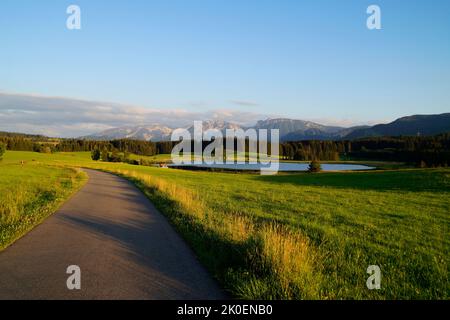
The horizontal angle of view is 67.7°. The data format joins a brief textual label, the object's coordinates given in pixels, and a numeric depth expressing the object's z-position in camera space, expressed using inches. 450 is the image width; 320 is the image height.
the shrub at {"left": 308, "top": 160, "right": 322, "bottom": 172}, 3256.9
